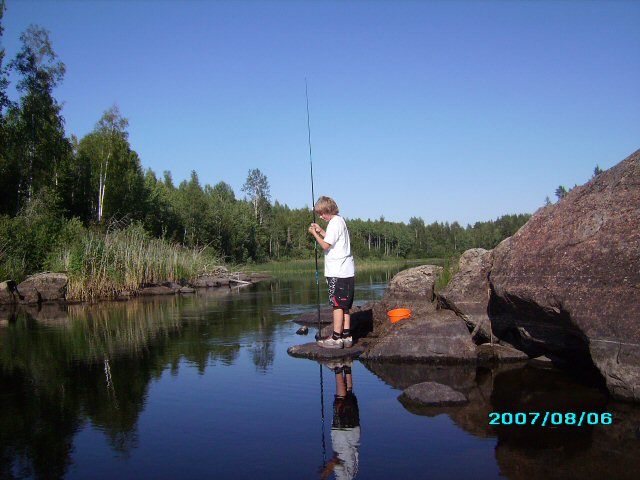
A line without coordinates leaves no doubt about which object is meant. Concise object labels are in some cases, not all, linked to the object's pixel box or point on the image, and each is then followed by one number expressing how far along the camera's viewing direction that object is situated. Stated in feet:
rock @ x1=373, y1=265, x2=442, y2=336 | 36.45
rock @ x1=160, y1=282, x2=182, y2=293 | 81.44
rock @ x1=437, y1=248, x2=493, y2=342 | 29.30
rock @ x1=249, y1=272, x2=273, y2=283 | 123.25
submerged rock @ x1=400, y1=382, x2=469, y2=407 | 19.92
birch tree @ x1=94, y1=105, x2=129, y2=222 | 143.02
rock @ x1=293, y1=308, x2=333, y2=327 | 41.65
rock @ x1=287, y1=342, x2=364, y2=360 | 28.43
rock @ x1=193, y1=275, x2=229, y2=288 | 96.27
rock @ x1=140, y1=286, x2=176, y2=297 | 76.79
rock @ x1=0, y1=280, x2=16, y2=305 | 66.54
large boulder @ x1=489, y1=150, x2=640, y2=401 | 19.35
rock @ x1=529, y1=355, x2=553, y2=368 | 25.60
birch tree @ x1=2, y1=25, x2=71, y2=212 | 108.68
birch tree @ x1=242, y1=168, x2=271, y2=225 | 271.69
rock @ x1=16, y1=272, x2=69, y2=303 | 68.08
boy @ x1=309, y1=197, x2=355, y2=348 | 28.09
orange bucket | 33.94
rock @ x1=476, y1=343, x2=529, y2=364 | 26.78
